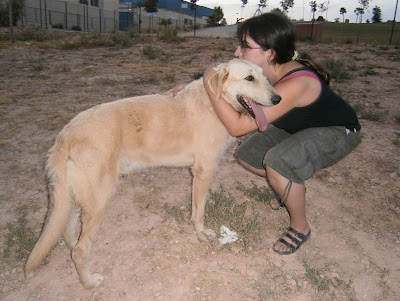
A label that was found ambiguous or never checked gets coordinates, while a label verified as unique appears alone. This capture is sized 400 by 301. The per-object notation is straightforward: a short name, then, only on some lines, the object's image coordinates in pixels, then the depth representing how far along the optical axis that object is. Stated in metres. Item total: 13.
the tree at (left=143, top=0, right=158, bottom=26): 38.69
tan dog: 2.00
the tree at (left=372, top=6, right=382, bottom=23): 44.19
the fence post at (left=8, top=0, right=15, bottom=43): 11.34
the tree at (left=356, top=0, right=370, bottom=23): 43.38
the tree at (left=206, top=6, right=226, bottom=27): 43.19
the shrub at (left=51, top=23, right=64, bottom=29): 28.24
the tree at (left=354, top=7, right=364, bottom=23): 43.36
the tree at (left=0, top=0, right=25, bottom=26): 21.91
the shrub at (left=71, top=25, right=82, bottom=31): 28.04
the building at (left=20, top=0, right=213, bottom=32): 28.76
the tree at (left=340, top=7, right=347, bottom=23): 45.14
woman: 2.36
